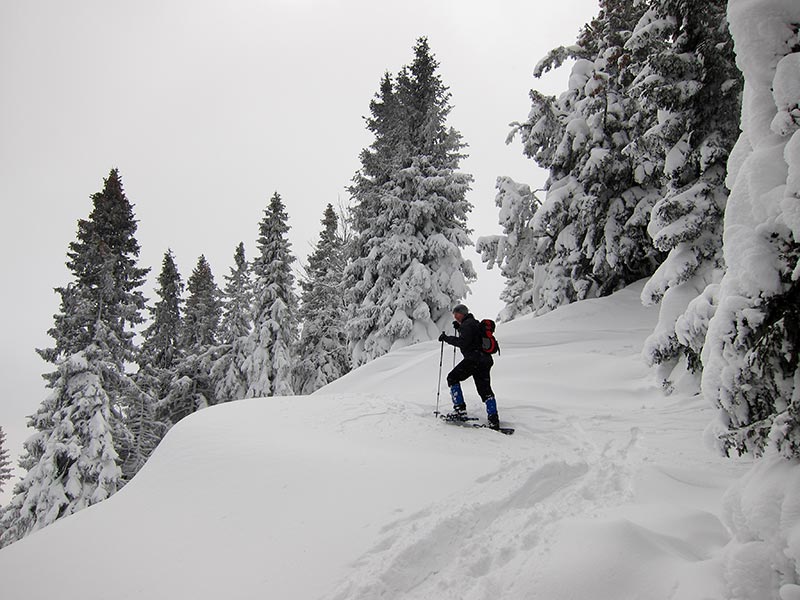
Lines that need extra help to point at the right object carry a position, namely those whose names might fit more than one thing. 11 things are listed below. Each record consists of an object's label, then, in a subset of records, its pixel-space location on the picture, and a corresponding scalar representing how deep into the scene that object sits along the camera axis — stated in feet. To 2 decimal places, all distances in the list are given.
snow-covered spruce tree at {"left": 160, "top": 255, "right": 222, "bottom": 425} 91.61
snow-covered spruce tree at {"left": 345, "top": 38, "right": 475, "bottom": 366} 58.70
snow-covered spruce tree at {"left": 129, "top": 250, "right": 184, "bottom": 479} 81.97
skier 22.72
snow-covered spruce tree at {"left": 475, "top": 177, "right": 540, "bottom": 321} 48.67
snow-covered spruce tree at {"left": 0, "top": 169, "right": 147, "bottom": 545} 53.88
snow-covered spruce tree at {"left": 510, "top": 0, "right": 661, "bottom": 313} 38.96
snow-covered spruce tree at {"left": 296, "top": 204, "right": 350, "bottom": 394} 88.38
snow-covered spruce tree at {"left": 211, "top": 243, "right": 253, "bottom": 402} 86.79
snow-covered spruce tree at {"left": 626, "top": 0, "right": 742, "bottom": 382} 25.50
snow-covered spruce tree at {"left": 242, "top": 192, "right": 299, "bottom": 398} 82.79
